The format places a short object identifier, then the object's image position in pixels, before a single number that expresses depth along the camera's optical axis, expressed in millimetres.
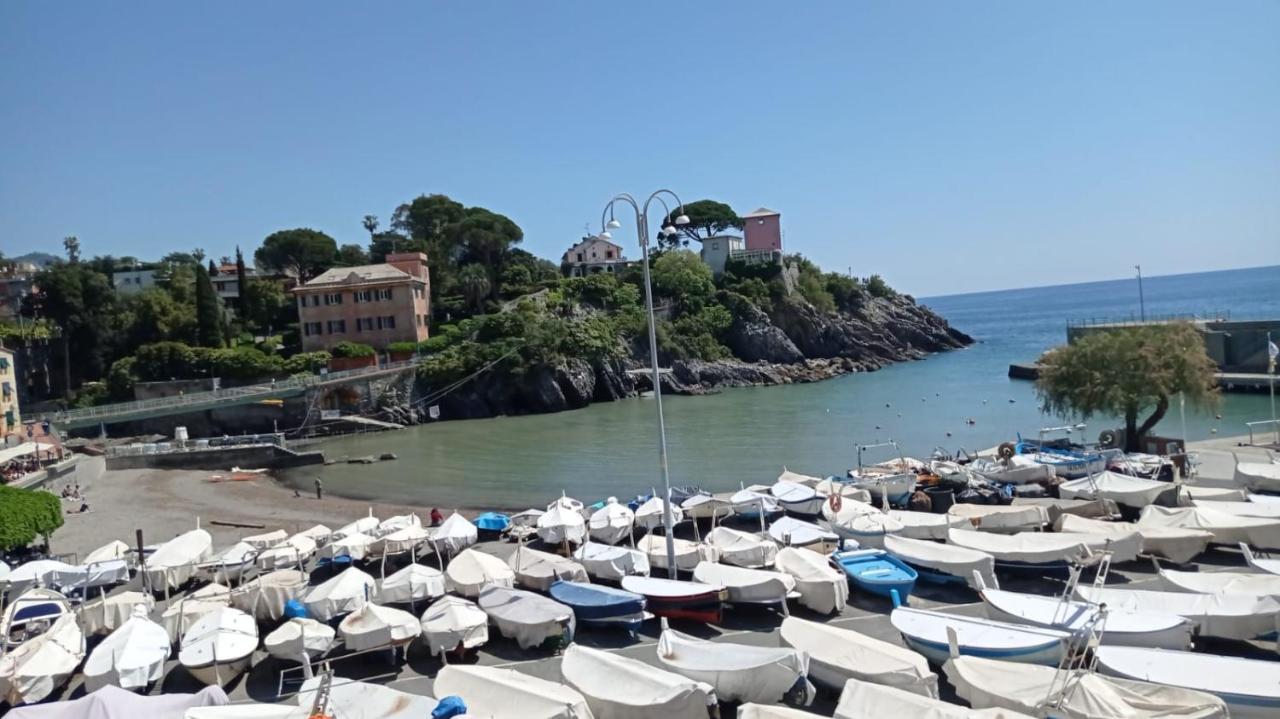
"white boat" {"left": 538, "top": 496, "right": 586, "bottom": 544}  21219
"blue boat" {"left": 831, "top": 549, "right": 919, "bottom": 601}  15367
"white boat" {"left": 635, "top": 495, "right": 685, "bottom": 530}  21859
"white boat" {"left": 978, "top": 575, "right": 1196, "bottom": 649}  11430
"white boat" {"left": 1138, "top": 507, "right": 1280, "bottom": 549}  16516
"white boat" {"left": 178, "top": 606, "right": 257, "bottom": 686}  13344
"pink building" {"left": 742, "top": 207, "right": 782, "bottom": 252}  102000
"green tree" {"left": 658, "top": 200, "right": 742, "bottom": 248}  106250
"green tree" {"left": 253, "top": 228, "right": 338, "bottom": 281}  89375
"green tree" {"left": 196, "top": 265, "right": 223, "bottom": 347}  65500
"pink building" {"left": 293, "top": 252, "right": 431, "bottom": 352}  69125
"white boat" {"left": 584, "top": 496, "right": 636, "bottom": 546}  21250
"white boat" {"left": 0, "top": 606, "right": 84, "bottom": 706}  12703
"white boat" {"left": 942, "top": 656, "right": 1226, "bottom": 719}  8828
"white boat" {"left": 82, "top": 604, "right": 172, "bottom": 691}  12727
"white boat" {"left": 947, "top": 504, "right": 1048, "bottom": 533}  18734
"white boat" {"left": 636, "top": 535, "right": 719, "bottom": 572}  17672
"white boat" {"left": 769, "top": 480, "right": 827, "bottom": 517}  23672
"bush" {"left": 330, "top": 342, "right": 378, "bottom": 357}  64812
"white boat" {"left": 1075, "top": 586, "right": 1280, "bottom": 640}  12023
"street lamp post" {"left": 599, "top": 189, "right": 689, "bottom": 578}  15175
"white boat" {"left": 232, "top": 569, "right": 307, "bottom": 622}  16141
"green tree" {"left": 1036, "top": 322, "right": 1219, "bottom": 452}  27656
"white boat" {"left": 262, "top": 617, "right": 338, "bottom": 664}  13609
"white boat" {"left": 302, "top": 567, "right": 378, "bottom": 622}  14969
